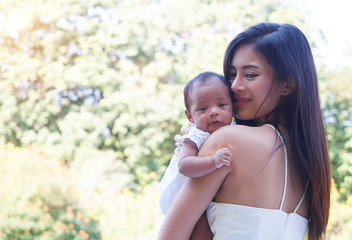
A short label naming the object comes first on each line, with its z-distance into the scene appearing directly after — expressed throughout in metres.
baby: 1.29
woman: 1.11
